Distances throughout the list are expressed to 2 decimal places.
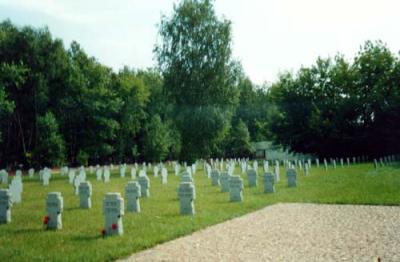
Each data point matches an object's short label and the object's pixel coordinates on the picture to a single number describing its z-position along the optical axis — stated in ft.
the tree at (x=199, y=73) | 132.67
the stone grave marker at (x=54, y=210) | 38.81
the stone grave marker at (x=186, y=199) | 44.83
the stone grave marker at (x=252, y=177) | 73.23
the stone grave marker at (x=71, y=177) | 85.24
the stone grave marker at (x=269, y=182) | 62.44
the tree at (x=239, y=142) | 248.52
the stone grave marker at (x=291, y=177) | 69.87
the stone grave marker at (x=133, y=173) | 98.73
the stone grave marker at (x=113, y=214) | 34.71
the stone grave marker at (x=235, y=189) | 54.13
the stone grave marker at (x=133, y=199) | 47.80
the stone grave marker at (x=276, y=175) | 83.25
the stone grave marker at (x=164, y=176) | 83.98
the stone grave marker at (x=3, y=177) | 95.27
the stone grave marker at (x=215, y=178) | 78.38
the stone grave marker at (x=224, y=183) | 66.03
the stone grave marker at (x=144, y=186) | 61.46
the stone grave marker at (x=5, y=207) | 42.78
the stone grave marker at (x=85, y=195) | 51.87
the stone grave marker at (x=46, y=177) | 89.59
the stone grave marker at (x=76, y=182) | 67.10
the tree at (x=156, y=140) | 205.87
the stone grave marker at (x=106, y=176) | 93.03
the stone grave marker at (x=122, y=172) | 108.32
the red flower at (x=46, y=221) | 38.18
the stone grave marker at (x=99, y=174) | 98.76
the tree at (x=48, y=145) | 152.97
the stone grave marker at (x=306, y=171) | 96.92
